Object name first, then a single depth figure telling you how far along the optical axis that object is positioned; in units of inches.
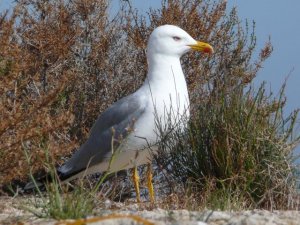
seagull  515.8
